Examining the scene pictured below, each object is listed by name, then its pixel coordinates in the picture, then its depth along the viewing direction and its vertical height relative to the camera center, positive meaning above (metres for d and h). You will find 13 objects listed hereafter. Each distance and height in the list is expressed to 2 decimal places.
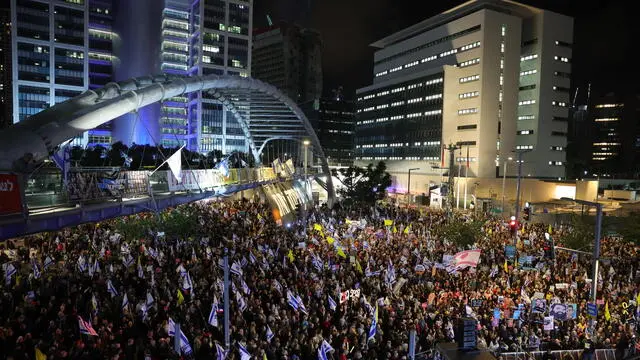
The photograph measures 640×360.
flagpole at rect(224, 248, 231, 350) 11.36 -3.97
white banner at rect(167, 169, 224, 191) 18.35 -1.29
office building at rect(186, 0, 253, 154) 103.44 +22.09
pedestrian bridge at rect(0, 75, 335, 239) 10.09 -0.85
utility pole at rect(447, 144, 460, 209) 37.25 -2.19
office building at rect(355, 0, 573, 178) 79.56 +12.48
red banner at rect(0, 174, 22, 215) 9.16 -0.97
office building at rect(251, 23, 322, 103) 176.12 +37.31
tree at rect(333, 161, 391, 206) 57.84 -4.28
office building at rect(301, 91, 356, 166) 147.88 +9.44
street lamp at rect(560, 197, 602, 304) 15.27 -3.10
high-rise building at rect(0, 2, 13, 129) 127.46 +27.90
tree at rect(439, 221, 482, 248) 27.77 -4.77
